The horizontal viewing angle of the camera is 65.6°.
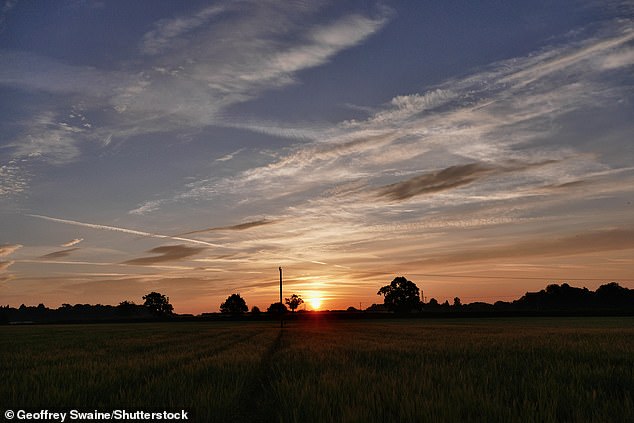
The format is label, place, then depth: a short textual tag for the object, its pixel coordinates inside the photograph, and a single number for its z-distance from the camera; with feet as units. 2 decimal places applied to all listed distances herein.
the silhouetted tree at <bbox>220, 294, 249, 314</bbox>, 652.89
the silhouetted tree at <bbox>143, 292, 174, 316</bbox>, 652.89
